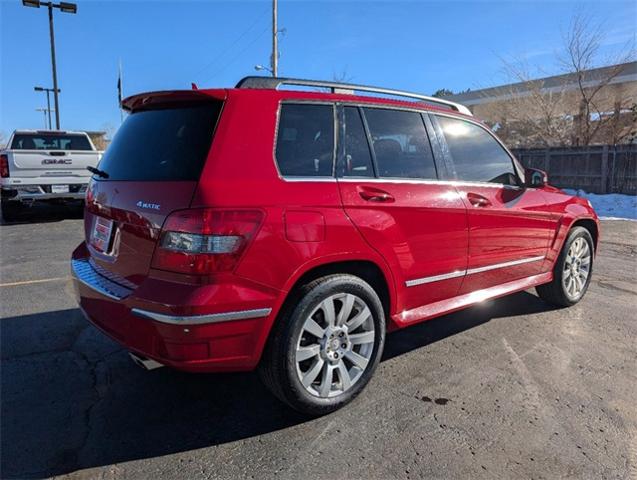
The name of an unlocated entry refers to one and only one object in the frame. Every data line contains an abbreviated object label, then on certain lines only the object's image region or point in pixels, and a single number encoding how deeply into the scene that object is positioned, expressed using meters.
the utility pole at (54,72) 21.33
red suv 2.30
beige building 21.20
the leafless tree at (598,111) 20.91
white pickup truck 9.36
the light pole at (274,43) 23.05
